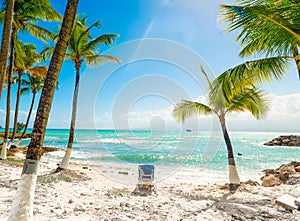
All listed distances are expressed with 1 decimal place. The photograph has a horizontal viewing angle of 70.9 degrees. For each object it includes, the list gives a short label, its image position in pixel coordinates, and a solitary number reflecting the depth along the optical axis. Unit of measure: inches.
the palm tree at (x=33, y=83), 928.6
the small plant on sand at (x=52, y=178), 284.1
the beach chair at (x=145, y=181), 269.2
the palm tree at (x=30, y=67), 665.6
